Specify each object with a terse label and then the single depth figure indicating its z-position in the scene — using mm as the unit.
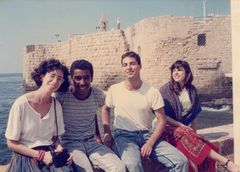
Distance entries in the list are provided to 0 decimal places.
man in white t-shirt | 3500
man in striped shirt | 3365
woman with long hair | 3660
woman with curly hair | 2912
